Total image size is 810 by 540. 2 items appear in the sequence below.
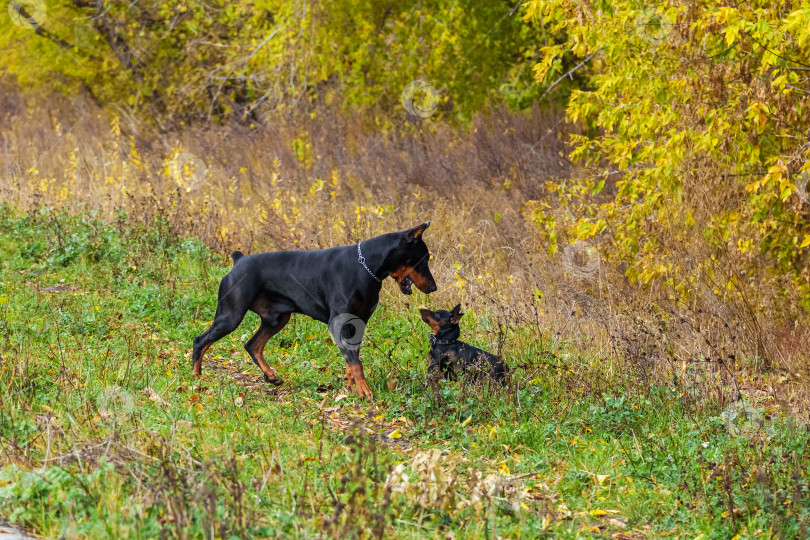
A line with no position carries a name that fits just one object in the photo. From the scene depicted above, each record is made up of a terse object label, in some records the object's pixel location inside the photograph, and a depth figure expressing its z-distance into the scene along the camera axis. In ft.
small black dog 41.29
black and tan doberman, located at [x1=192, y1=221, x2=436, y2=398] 42.04
